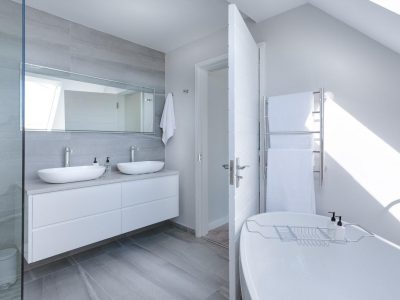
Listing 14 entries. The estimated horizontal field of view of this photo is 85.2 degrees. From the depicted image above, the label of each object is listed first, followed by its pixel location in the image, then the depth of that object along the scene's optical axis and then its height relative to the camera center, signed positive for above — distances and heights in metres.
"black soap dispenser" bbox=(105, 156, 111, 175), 2.55 -0.19
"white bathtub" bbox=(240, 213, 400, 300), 1.16 -0.70
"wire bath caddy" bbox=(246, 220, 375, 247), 1.48 -0.61
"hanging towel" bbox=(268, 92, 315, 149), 1.83 +0.28
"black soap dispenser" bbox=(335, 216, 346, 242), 1.47 -0.56
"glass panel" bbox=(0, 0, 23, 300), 1.13 +0.01
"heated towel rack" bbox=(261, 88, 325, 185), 1.74 +0.16
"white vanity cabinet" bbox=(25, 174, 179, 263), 1.70 -0.59
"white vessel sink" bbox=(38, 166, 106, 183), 1.85 -0.22
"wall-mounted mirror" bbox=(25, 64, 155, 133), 2.10 +0.52
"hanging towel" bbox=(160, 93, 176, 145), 2.96 +0.41
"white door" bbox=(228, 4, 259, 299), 1.39 +0.14
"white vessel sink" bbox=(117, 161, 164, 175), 2.42 -0.20
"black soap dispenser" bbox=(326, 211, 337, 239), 1.51 -0.54
